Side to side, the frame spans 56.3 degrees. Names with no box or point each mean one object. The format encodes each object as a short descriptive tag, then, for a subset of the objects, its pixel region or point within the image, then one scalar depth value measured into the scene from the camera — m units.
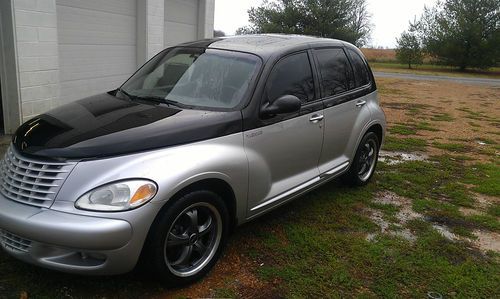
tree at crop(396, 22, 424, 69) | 42.62
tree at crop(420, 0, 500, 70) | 38.69
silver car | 2.95
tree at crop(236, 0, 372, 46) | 40.50
